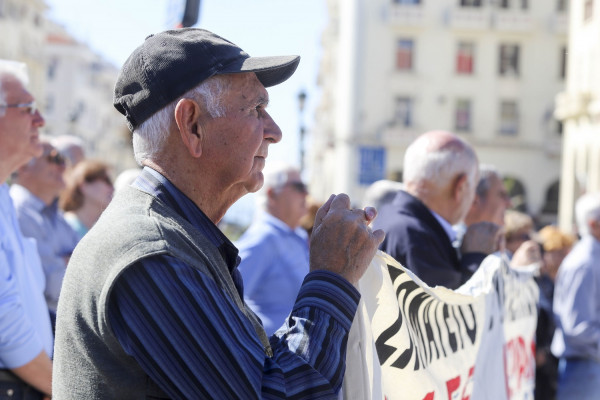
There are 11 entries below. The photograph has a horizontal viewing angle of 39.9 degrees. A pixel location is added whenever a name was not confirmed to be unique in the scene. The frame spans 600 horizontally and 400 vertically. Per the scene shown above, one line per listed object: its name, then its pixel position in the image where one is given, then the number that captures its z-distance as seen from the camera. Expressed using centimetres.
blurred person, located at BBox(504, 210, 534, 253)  774
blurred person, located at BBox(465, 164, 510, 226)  491
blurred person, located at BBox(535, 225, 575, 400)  667
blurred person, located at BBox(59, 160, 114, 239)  607
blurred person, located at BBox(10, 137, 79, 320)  476
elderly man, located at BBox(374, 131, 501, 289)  372
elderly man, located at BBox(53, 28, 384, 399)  173
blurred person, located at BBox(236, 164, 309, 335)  518
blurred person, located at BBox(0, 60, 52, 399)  306
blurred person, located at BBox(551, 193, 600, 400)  601
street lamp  1845
